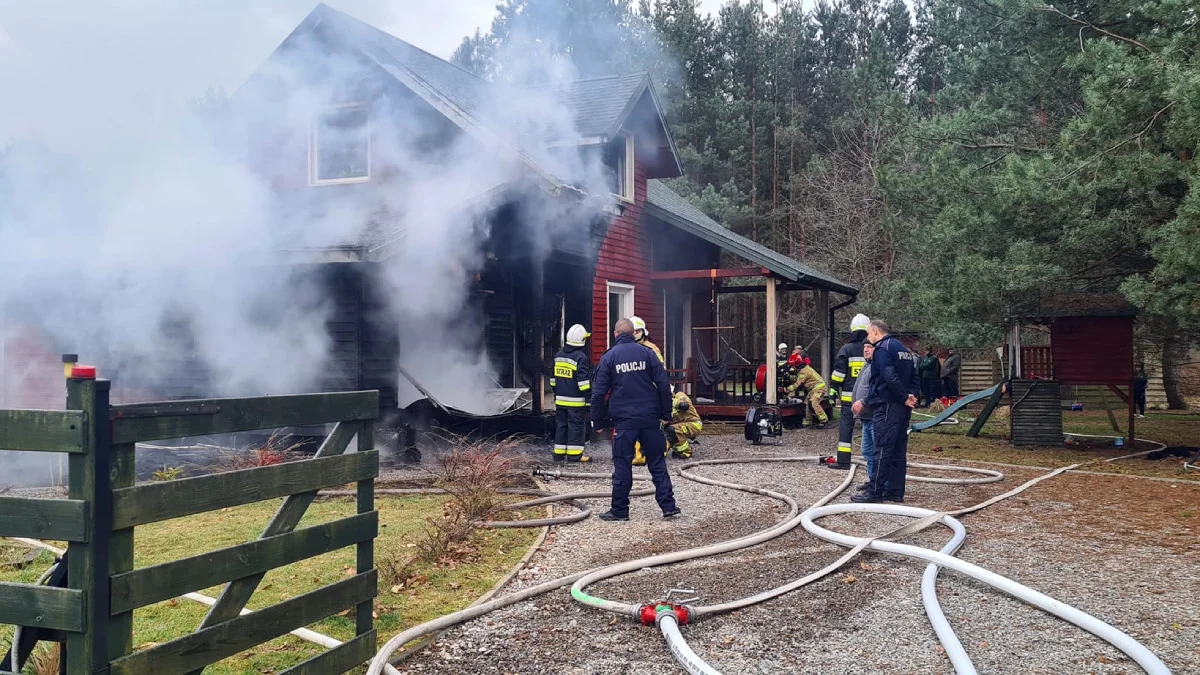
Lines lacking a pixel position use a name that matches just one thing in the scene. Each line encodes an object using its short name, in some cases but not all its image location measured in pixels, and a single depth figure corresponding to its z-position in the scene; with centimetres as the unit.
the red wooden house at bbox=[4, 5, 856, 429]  1087
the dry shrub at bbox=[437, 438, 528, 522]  670
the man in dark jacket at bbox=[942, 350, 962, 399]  2348
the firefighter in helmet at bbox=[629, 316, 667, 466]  1004
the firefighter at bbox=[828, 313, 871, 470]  984
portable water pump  1279
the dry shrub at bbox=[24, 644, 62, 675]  339
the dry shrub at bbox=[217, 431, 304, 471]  841
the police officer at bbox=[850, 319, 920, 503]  798
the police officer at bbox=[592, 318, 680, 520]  730
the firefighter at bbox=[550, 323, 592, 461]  1032
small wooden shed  1249
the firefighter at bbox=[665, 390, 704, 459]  1112
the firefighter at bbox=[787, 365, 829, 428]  1619
